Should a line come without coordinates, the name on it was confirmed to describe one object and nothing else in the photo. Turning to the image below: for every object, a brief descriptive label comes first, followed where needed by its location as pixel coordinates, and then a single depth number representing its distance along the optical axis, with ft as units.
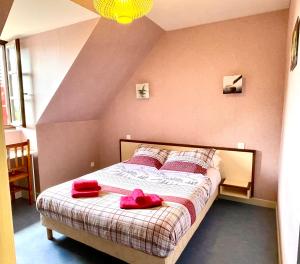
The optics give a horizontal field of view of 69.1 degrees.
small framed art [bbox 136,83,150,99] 12.19
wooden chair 9.75
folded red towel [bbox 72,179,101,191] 7.48
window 10.54
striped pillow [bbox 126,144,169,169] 10.52
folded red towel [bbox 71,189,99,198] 7.10
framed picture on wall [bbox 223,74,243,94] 9.76
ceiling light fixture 4.99
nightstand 9.55
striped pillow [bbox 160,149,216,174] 9.43
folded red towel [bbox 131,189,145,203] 6.41
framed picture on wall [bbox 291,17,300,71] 5.05
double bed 5.52
